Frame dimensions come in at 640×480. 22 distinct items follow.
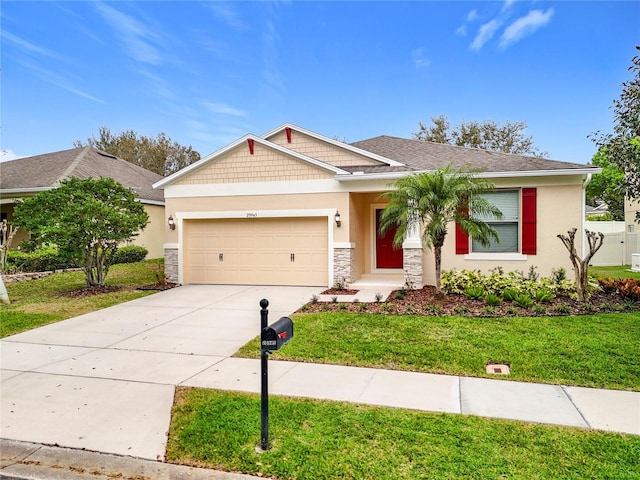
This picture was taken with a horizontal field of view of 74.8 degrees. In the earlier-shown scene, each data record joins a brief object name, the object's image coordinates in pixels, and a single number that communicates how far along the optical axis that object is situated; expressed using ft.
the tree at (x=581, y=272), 28.43
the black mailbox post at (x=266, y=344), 11.17
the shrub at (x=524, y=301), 27.48
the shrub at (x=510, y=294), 29.20
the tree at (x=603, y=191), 103.49
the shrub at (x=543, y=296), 28.55
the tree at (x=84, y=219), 35.50
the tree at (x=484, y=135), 111.55
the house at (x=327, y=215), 35.78
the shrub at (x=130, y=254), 55.42
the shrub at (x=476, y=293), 30.14
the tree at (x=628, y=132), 25.30
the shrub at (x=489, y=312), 25.91
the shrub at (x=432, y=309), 26.89
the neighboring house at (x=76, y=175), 55.11
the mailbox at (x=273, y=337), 11.15
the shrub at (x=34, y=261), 47.70
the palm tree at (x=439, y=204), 29.35
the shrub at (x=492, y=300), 28.27
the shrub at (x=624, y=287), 29.37
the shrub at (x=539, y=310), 25.77
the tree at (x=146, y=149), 127.85
